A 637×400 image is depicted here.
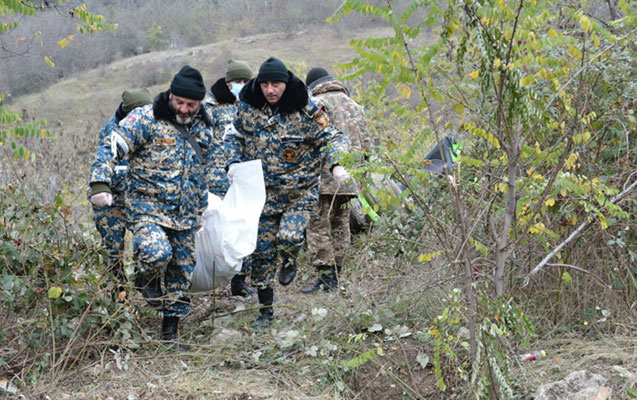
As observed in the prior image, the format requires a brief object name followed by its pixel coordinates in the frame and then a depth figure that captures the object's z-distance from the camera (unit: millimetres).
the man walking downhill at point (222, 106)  5805
